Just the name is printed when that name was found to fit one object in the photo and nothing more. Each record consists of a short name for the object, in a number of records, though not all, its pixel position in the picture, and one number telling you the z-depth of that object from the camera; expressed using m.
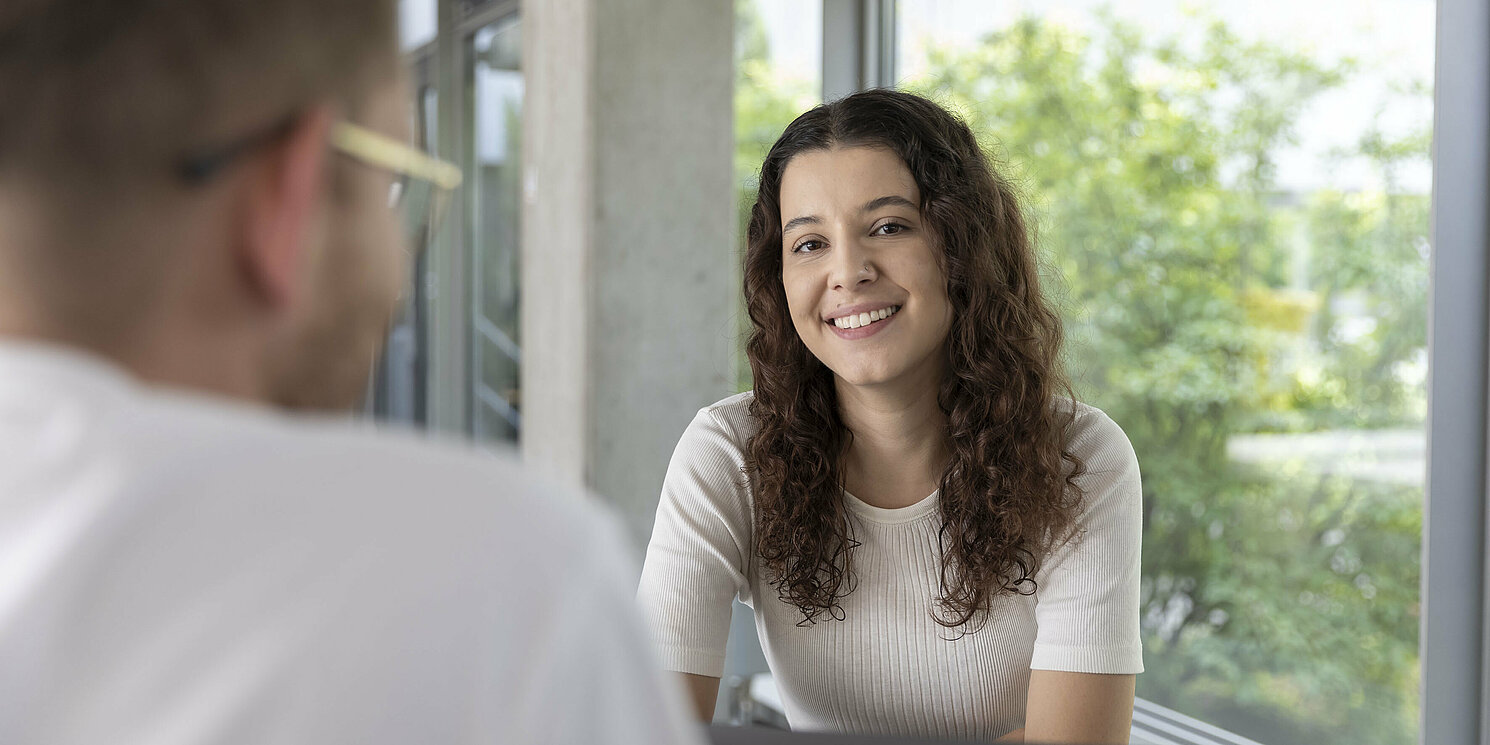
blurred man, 0.42
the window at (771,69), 4.23
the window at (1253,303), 2.29
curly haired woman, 1.64
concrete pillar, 3.49
